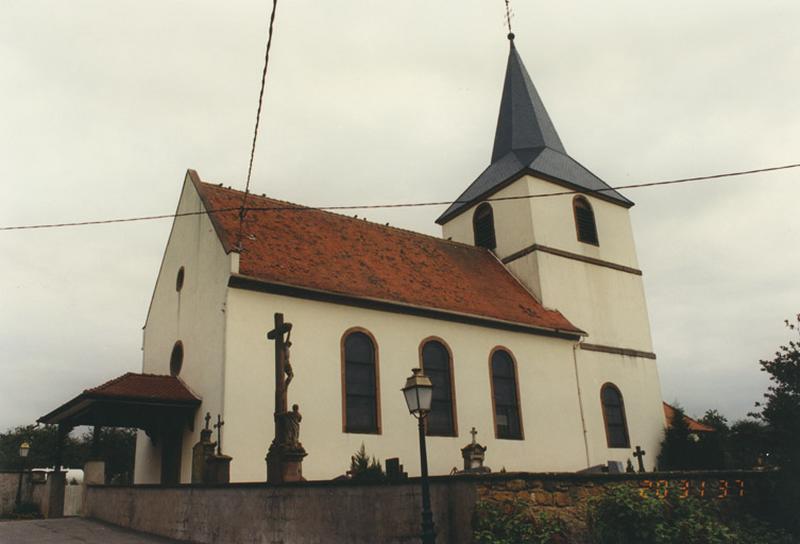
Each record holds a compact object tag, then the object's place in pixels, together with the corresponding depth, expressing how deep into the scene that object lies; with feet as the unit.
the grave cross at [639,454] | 69.83
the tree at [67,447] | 151.02
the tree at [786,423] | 34.71
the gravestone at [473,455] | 57.88
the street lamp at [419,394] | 31.83
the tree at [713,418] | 141.36
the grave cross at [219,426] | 48.90
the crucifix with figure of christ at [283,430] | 39.29
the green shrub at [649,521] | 29.48
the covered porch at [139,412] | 51.34
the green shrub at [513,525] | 27.27
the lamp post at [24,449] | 81.22
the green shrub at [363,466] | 45.88
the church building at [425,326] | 53.52
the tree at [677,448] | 73.72
